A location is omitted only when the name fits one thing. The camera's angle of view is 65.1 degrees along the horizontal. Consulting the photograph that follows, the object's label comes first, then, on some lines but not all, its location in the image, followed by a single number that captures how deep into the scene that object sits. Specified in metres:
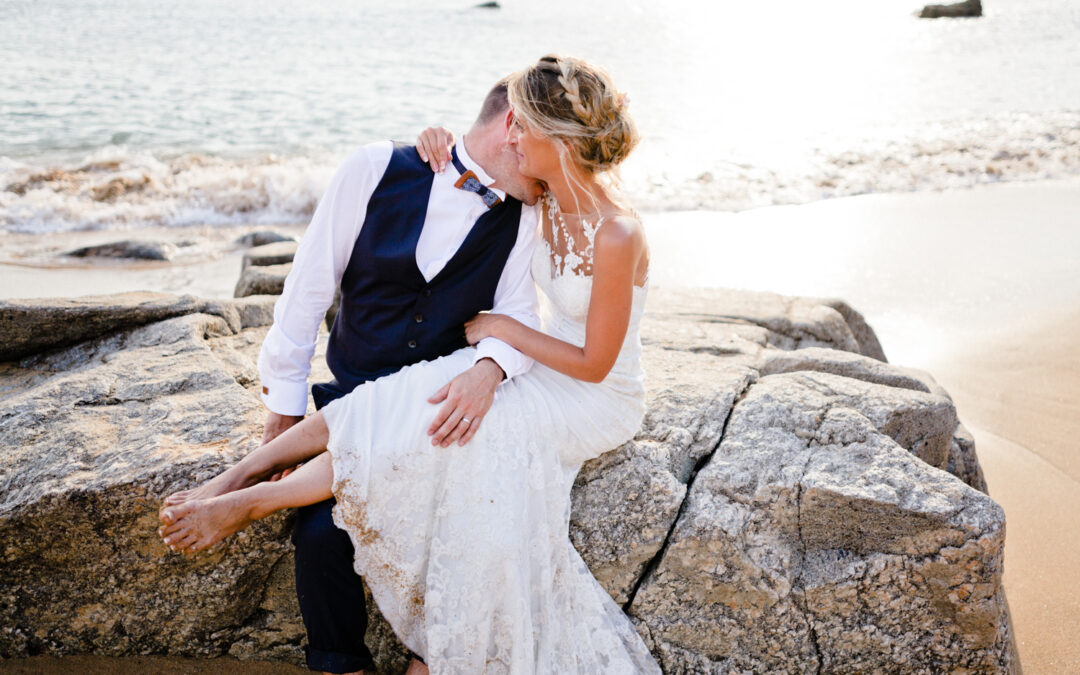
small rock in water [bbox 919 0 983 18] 35.22
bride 2.58
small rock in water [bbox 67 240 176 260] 8.88
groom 2.97
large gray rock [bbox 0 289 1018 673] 2.71
